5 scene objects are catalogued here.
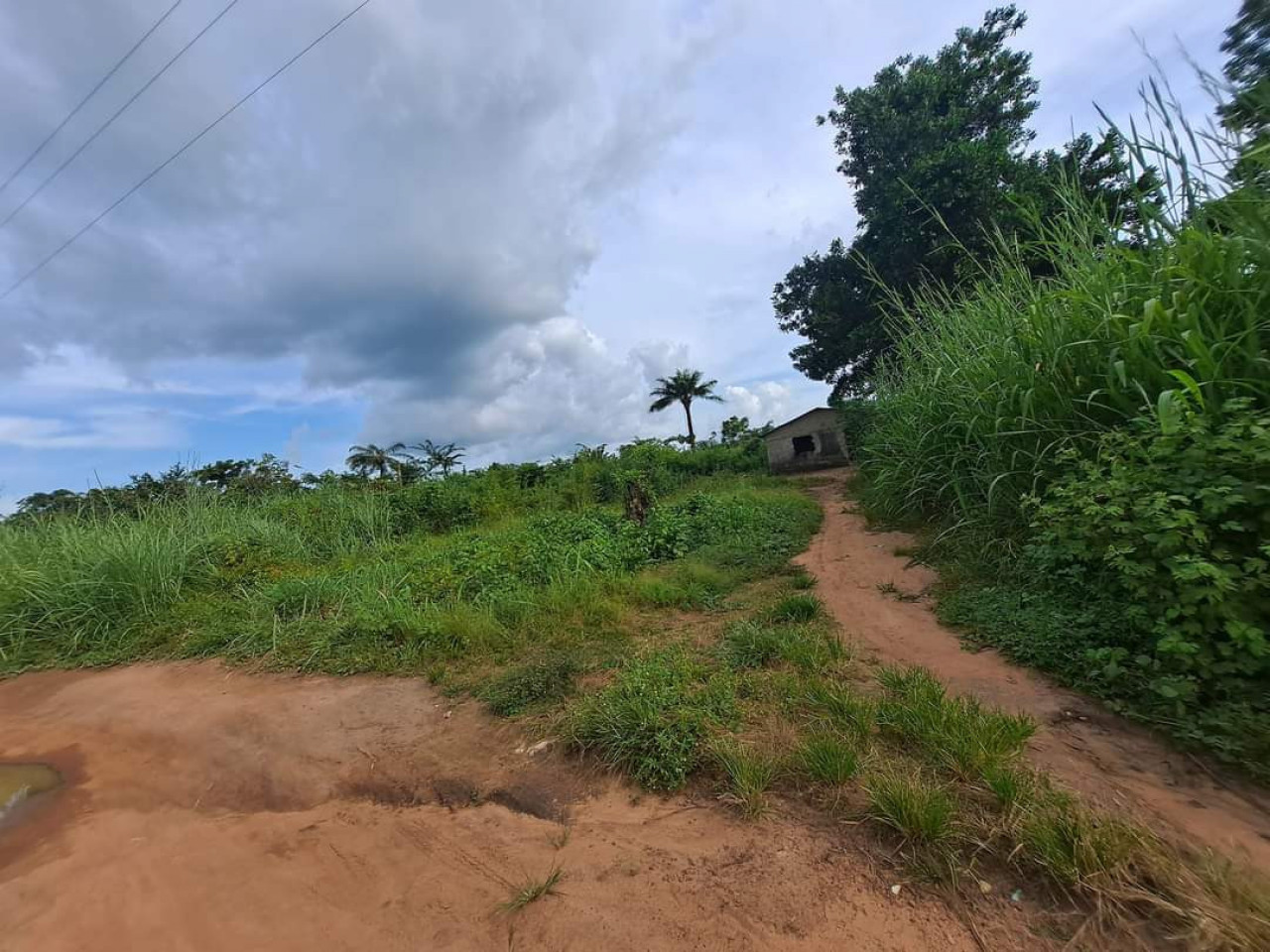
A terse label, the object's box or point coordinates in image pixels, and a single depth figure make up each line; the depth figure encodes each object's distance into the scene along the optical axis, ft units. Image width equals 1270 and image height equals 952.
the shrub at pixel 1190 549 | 6.19
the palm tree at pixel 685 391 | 93.76
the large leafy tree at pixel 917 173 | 42.63
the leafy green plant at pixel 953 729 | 5.89
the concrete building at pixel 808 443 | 53.36
